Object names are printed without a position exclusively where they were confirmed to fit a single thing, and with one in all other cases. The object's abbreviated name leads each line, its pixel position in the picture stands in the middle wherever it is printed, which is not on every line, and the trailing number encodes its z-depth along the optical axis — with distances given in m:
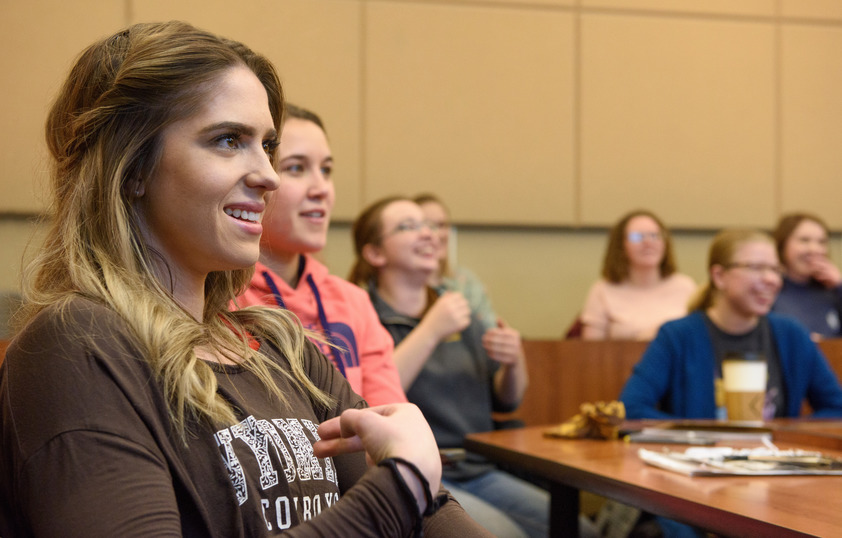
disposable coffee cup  2.25
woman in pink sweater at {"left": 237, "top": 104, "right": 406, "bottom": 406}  1.69
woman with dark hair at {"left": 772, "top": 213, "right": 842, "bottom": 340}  3.66
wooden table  1.07
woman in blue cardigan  2.58
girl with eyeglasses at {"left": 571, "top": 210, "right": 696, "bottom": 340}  3.79
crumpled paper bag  1.93
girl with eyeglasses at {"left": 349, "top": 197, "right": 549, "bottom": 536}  2.24
